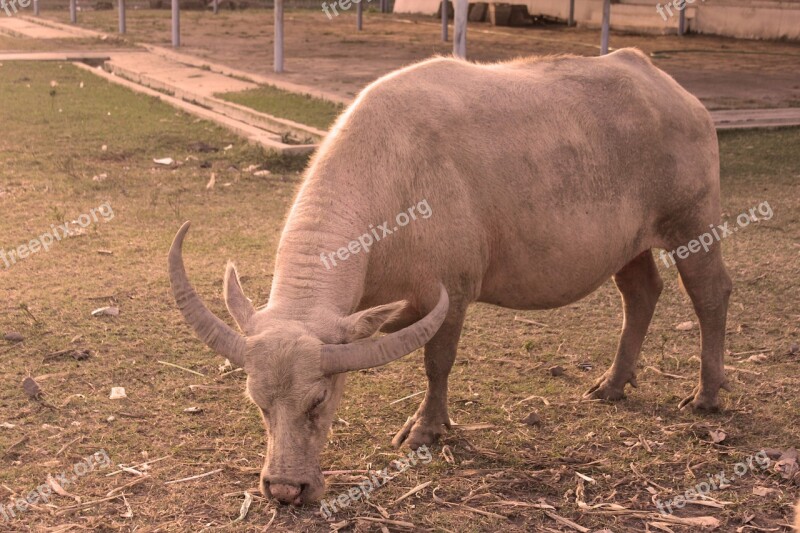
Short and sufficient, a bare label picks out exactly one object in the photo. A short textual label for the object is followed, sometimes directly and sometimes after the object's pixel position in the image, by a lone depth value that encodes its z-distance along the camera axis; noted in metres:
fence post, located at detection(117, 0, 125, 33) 25.98
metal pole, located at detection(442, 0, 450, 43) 22.58
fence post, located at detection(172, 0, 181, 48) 22.30
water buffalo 4.13
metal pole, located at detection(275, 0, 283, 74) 17.33
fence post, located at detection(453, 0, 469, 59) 12.94
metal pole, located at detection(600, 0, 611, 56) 16.08
